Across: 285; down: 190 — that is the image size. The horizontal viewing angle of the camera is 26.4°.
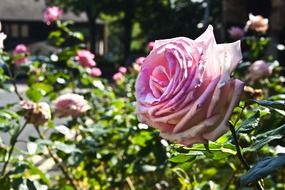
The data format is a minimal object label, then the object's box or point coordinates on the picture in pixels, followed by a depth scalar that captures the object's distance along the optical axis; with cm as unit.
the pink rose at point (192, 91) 96
